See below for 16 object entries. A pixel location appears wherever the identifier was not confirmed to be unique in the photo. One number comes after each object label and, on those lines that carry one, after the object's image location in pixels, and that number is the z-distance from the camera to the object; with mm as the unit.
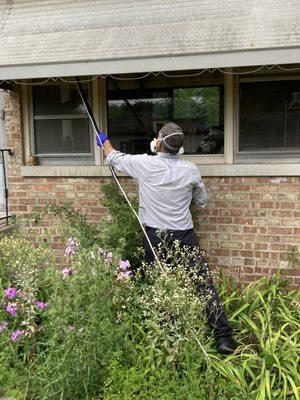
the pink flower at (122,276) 3518
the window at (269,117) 4645
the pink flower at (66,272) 3367
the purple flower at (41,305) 3501
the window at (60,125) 5250
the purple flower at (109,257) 3523
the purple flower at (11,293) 3521
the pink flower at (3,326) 3423
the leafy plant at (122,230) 4129
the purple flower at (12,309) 3433
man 3689
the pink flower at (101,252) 3614
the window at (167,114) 4879
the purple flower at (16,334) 3260
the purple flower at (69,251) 3615
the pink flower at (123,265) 3521
